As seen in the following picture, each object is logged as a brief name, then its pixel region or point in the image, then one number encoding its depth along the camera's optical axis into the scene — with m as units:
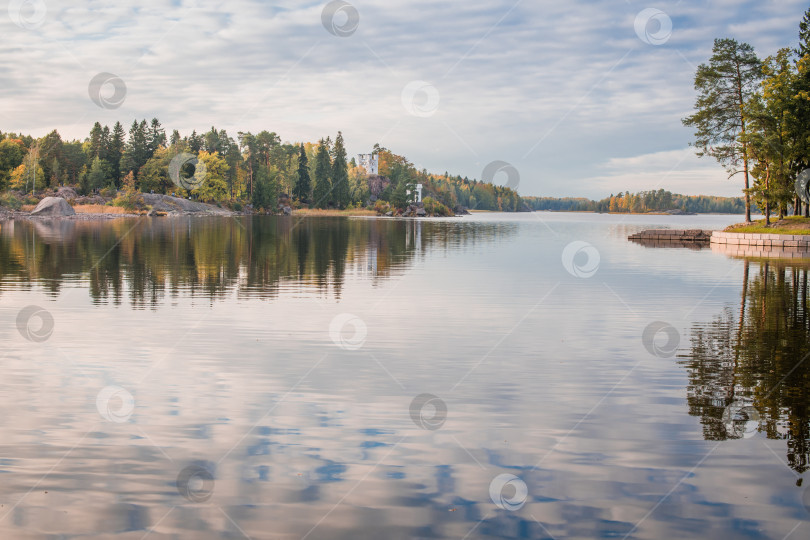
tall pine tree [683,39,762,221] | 77.12
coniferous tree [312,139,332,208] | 195.38
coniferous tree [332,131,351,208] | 197.38
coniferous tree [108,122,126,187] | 182.38
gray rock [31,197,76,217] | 133.62
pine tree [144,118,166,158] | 188.62
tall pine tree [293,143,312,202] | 197.50
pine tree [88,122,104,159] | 185.50
